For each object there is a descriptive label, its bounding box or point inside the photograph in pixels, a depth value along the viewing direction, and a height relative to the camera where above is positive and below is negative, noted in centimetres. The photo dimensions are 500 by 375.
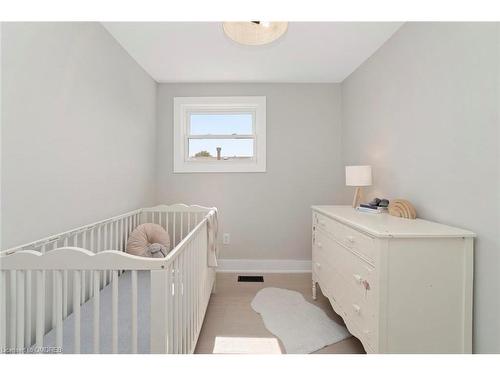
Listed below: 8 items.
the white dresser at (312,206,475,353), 115 -50
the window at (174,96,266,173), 289 +60
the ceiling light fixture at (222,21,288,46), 150 +94
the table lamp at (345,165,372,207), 207 +8
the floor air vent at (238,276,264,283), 262 -103
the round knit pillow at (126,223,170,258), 197 -47
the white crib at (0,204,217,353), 88 -50
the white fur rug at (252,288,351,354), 163 -103
